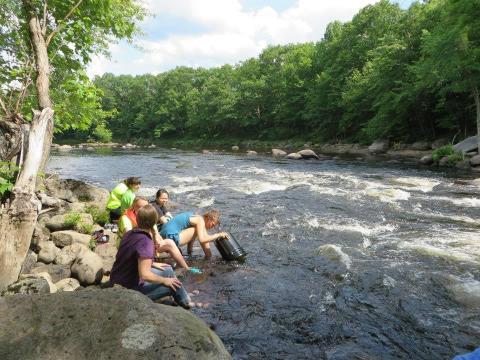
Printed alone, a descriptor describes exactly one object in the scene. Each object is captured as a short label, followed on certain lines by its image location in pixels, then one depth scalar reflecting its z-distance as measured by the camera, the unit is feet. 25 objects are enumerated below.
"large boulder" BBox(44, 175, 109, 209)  36.73
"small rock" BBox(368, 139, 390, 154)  108.91
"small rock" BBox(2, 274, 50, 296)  15.53
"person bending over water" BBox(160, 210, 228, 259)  23.20
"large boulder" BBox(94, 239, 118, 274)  22.00
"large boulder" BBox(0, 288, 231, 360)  8.61
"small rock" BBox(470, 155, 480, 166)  64.44
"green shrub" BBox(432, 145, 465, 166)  69.25
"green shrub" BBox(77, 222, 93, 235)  26.84
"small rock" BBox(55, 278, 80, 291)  17.99
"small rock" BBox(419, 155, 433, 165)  74.43
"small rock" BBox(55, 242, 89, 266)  21.53
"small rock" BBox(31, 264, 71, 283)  19.98
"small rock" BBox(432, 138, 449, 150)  96.99
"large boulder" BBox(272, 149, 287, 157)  111.20
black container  23.00
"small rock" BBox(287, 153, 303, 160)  95.18
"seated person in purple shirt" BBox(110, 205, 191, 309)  14.39
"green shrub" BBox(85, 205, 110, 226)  30.96
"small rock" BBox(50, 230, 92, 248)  24.08
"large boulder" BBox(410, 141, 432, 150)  101.69
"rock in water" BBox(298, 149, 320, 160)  95.25
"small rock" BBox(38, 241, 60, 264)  21.57
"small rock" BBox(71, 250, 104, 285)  19.34
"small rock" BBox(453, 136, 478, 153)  74.54
